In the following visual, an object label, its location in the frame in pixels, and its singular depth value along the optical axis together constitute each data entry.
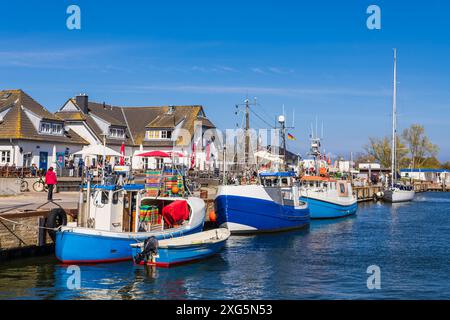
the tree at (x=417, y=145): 122.56
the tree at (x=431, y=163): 135.05
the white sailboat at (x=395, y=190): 71.69
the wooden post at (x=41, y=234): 24.23
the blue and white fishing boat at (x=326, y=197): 46.34
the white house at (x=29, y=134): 46.38
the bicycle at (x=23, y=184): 38.26
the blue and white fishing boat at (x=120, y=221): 22.30
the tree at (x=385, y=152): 120.94
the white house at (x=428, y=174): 121.25
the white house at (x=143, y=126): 60.38
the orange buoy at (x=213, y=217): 35.22
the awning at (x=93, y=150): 29.63
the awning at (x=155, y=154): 31.88
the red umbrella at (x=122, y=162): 28.57
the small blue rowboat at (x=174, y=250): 22.33
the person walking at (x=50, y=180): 29.49
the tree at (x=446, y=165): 144.25
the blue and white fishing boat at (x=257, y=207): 33.19
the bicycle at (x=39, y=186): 39.41
